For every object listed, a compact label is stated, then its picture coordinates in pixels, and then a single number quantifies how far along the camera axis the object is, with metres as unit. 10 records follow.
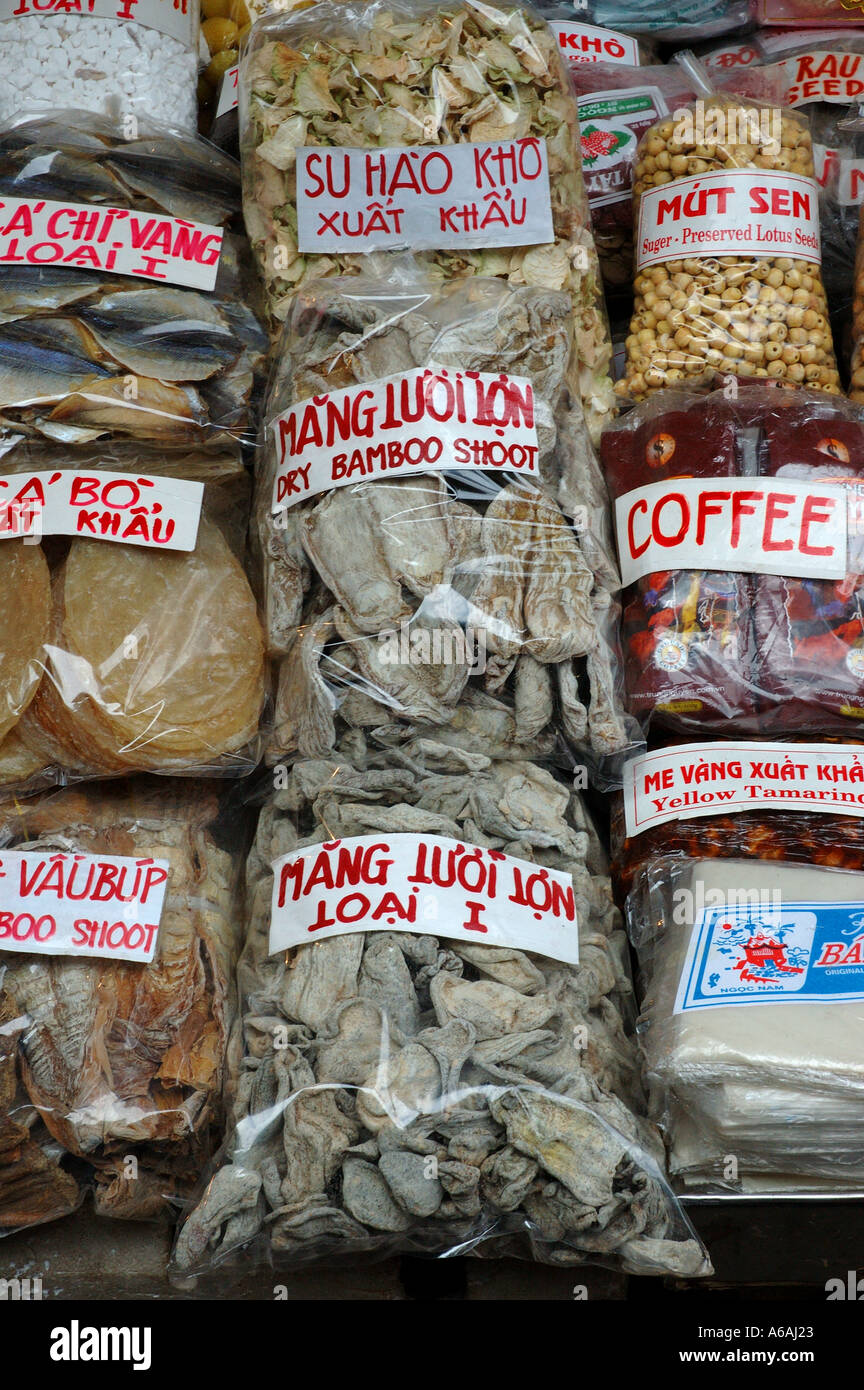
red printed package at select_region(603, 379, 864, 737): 1.30
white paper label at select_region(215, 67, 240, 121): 1.68
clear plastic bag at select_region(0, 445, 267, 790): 1.22
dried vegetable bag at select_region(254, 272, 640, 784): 1.23
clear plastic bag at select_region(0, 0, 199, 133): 1.53
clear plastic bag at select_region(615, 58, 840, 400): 1.54
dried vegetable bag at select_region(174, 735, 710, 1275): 1.03
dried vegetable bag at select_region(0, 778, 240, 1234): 1.11
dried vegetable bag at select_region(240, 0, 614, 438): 1.48
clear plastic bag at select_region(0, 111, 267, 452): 1.31
